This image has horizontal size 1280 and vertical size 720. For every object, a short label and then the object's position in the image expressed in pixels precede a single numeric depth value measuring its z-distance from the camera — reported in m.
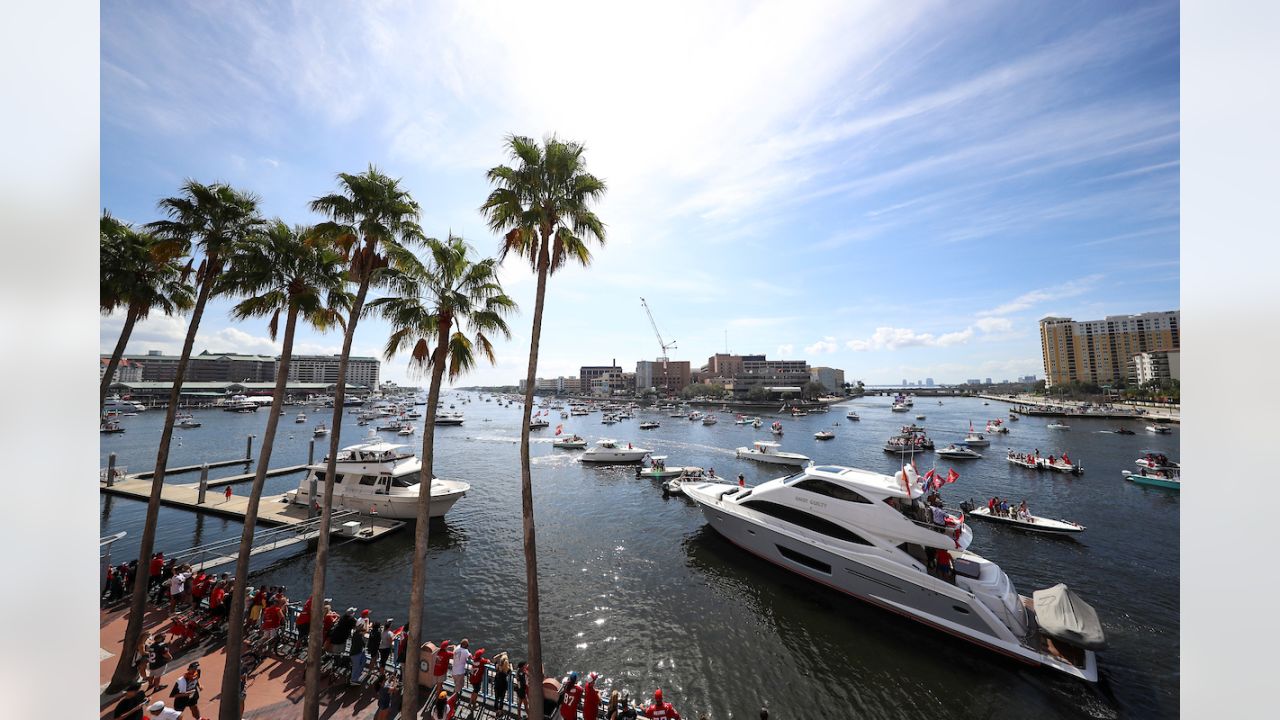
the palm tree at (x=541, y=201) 11.52
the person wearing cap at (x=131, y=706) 10.11
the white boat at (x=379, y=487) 31.30
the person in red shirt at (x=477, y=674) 12.91
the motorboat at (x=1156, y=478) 43.94
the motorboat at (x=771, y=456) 58.94
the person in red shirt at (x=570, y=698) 11.81
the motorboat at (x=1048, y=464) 51.02
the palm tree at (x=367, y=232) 12.52
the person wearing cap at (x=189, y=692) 11.13
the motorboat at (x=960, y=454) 62.09
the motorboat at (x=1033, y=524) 31.77
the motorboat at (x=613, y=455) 59.84
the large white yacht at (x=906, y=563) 16.80
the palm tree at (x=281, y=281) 12.98
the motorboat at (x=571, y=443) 75.38
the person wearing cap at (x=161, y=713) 9.75
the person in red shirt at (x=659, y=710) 11.81
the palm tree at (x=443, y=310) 12.24
